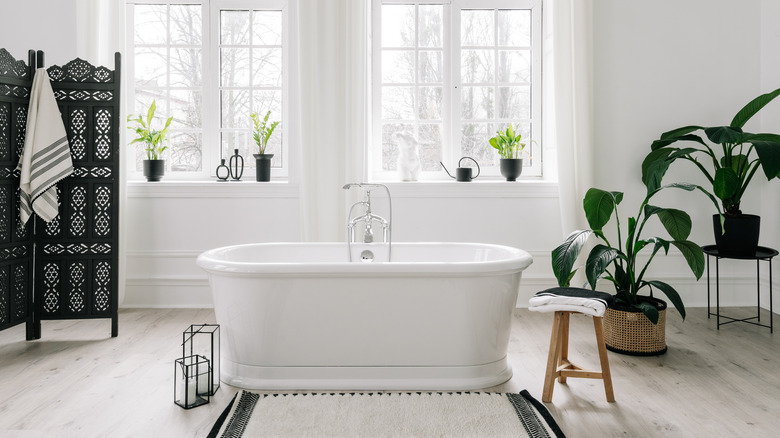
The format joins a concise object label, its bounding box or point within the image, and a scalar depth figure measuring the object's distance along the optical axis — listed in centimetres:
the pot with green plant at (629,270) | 267
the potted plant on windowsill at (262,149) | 381
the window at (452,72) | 402
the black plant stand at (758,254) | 313
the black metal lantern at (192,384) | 219
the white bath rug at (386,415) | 197
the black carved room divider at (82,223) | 306
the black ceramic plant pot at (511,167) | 382
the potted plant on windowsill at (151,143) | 372
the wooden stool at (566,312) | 222
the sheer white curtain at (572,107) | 360
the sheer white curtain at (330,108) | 361
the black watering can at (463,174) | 385
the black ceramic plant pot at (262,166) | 381
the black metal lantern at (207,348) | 236
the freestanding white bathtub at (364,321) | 231
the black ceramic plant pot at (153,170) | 376
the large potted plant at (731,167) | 288
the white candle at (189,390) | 220
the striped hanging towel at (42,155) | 292
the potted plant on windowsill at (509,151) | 381
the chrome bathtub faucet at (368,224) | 302
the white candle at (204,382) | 230
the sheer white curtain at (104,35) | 352
